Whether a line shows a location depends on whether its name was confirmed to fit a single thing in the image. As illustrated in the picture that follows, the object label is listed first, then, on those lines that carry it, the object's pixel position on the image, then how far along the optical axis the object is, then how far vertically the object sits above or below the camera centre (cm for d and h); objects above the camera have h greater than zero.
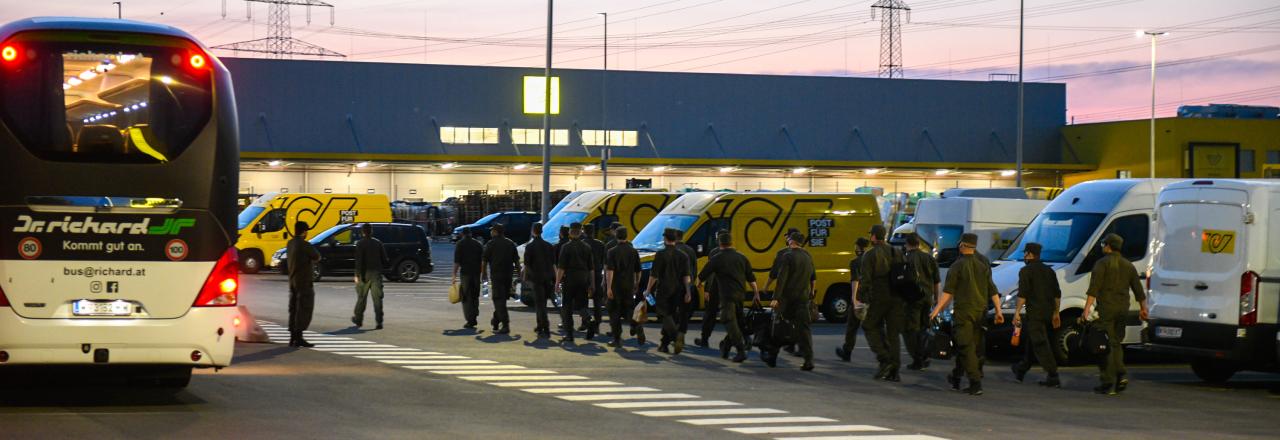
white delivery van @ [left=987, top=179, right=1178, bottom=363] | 1931 -41
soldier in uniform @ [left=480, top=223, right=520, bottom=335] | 2258 -99
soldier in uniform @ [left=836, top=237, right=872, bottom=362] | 1837 -138
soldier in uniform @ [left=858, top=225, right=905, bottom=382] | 1694 -113
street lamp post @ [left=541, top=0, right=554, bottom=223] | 3578 +183
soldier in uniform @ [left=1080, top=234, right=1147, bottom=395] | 1606 -90
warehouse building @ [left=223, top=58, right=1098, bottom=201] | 6919 +344
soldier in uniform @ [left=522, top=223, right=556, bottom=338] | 2191 -99
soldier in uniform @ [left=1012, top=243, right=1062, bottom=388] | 1639 -101
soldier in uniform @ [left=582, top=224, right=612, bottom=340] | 2234 -108
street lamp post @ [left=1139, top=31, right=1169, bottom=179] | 5509 +538
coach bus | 1195 +0
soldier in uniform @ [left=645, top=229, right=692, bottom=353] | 1955 -100
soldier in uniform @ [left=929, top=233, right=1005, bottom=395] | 1582 -91
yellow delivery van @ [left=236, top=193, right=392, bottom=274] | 3997 -42
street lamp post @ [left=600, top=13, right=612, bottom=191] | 7224 +440
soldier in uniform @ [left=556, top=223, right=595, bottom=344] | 2148 -99
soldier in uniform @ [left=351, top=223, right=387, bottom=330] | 2333 -107
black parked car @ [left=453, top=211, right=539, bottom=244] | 4875 -75
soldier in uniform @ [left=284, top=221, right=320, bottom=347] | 1992 -109
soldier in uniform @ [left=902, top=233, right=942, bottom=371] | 1717 -106
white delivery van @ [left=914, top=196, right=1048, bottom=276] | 2683 -24
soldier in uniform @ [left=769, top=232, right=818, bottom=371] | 1764 -98
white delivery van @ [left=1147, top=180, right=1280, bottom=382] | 1608 -72
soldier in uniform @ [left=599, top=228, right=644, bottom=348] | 2062 -99
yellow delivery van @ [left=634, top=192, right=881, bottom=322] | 2583 -35
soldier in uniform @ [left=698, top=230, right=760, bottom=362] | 1867 -89
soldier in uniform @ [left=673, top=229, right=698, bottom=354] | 1956 -131
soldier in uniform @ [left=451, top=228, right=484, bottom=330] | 2341 -105
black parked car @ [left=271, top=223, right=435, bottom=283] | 3741 -122
